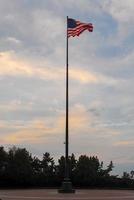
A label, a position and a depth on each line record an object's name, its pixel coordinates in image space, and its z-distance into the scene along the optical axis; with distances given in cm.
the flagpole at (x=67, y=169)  1832
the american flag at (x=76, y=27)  1975
